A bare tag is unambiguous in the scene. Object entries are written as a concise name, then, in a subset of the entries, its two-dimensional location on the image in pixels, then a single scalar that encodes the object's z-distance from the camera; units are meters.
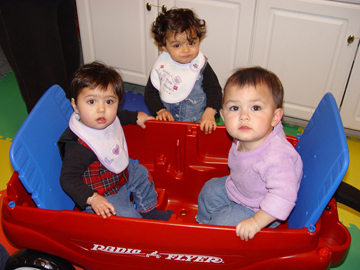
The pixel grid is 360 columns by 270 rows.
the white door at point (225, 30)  1.73
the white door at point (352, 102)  1.69
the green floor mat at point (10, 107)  1.87
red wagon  0.87
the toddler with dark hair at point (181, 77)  1.29
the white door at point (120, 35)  1.94
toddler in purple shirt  0.88
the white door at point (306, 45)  1.60
